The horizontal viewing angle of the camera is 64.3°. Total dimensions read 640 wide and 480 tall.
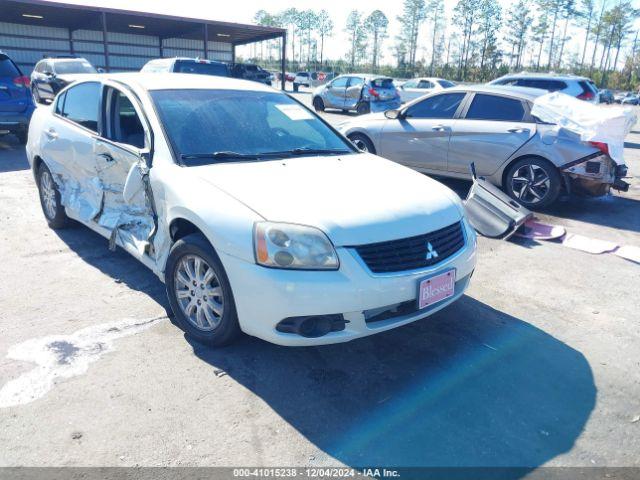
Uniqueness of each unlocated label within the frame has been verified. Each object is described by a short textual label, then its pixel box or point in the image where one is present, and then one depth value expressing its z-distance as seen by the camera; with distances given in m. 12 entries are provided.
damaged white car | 2.78
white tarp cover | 6.36
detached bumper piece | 5.75
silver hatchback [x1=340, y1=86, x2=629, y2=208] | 6.56
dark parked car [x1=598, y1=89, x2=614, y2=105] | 27.35
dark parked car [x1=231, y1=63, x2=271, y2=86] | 22.42
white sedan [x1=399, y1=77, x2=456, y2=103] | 22.85
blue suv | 10.08
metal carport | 22.98
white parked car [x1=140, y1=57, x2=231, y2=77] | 16.00
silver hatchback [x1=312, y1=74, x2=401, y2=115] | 18.95
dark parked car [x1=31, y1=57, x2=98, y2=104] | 16.72
